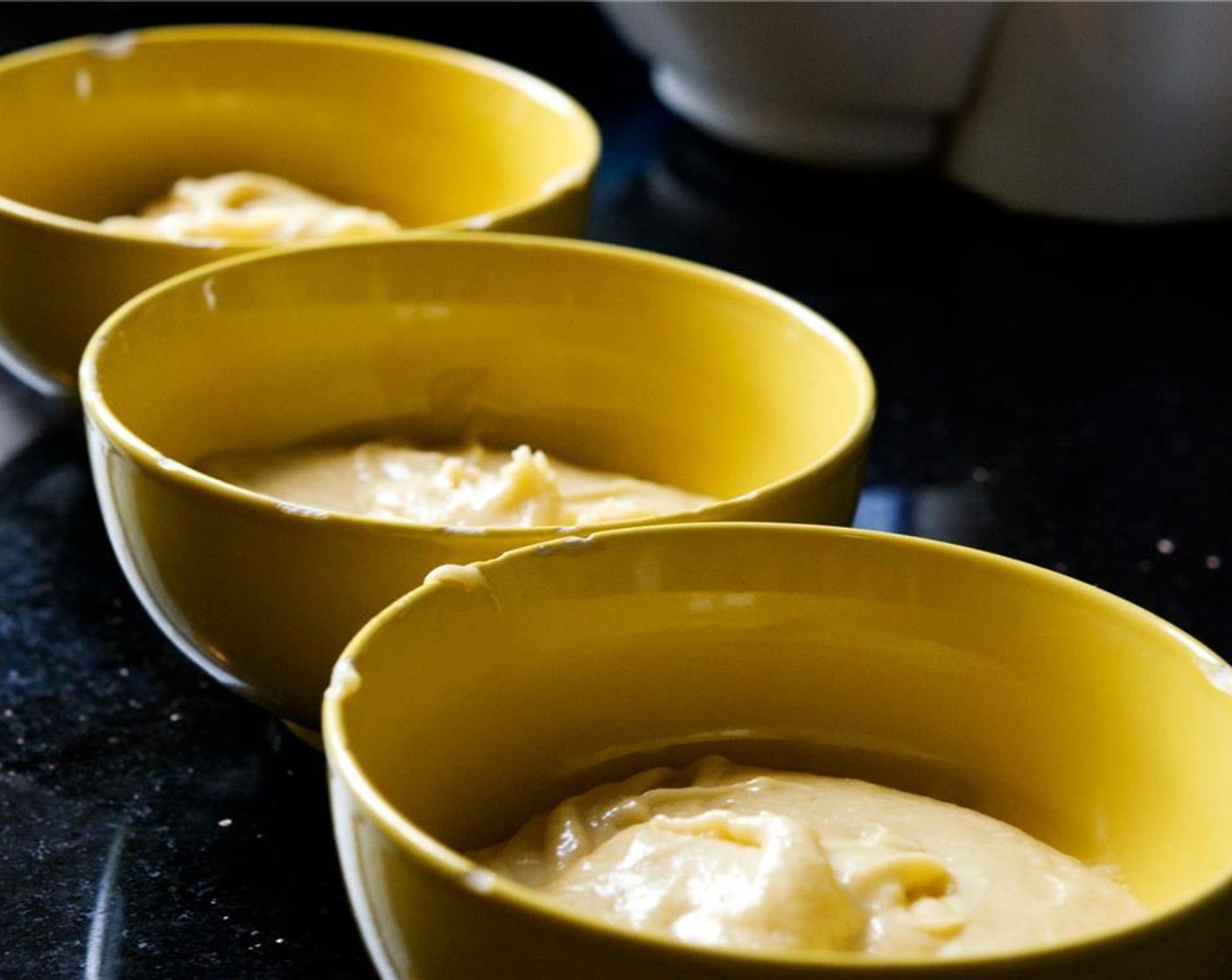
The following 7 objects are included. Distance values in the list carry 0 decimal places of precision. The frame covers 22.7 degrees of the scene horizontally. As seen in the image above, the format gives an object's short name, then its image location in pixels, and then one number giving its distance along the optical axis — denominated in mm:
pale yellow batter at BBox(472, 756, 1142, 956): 476
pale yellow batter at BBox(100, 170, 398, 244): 718
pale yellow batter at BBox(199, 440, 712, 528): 600
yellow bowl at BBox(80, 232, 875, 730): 618
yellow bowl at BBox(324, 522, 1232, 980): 500
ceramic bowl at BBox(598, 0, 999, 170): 831
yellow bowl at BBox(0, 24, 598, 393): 771
